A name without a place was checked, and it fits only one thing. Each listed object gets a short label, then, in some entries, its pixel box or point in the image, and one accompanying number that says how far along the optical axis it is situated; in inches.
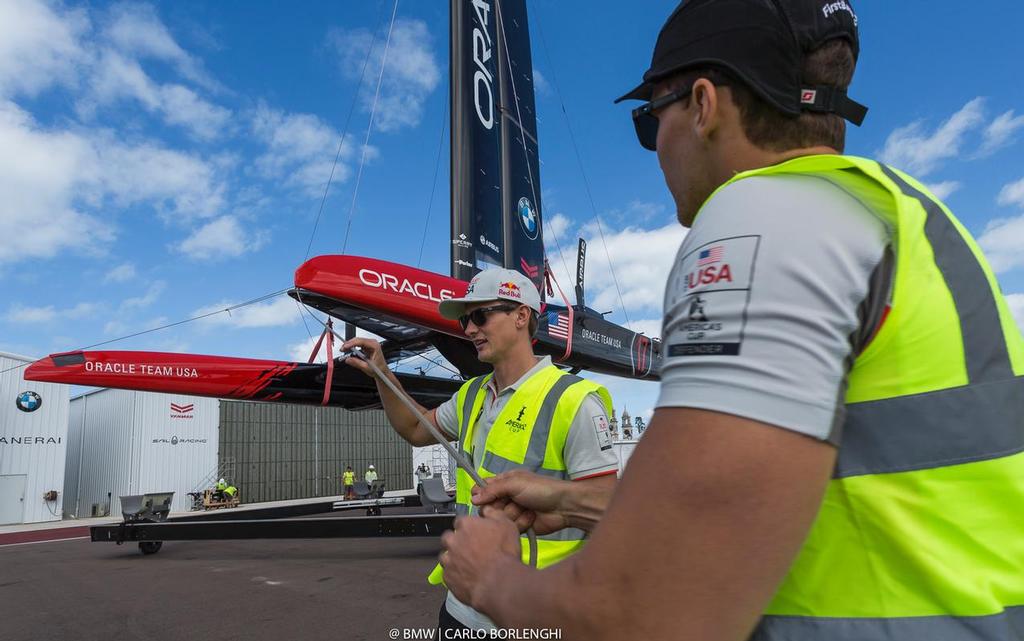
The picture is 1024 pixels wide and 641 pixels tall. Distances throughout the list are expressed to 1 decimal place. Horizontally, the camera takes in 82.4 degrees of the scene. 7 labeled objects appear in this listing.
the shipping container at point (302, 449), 1017.5
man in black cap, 21.1
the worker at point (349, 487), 649.0
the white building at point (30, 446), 786.8
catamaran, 238.1
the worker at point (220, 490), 885.8
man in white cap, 76.8
